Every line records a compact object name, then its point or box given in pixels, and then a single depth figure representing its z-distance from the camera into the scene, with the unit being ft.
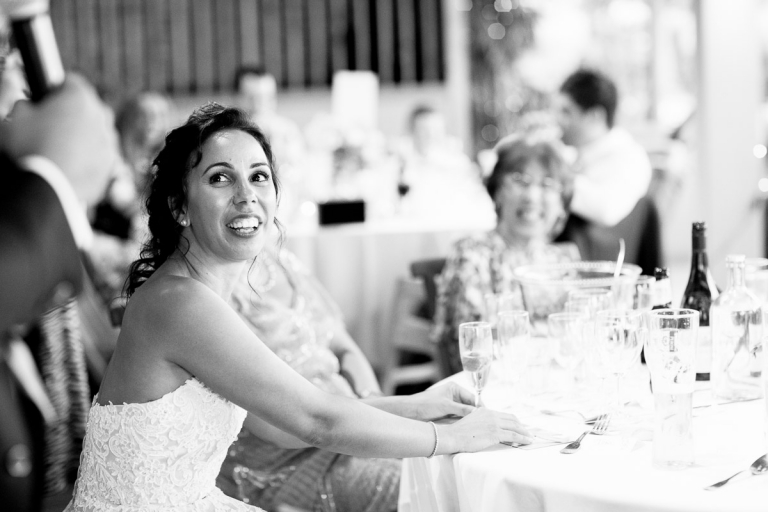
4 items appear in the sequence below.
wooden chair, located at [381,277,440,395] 12.84
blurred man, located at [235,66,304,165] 17.18
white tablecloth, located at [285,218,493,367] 13.71
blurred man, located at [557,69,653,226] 14.07
